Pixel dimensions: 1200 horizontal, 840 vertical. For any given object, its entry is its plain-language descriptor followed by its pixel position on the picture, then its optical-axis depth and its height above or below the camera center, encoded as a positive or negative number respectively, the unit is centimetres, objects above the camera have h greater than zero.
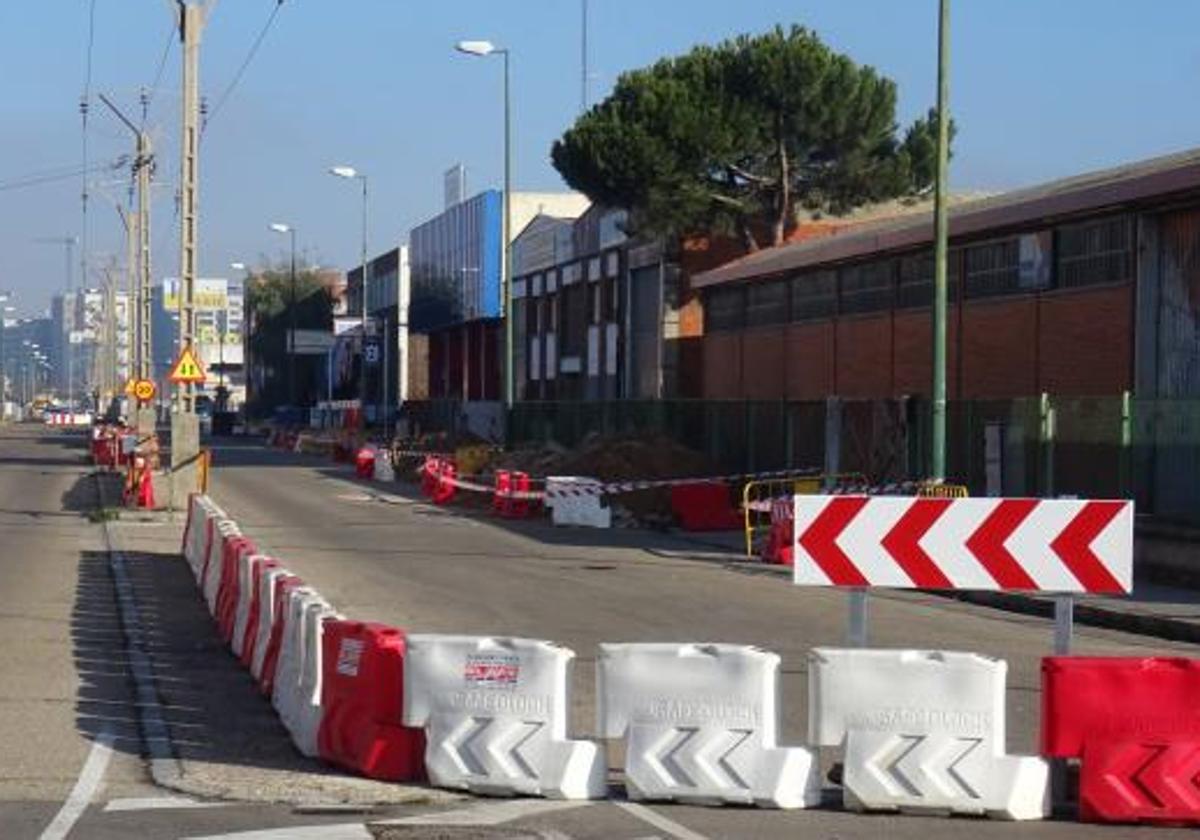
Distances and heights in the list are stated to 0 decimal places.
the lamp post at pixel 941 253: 2491 +217
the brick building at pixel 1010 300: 2955 +221
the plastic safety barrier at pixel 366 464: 5619 -181
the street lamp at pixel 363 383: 9919 +118
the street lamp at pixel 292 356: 10753 +312
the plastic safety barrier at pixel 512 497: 3741 -185
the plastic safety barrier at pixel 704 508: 3459 -188
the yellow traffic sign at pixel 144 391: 4509 +28
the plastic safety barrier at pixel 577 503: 3506 -184
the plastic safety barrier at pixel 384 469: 5466 -190
